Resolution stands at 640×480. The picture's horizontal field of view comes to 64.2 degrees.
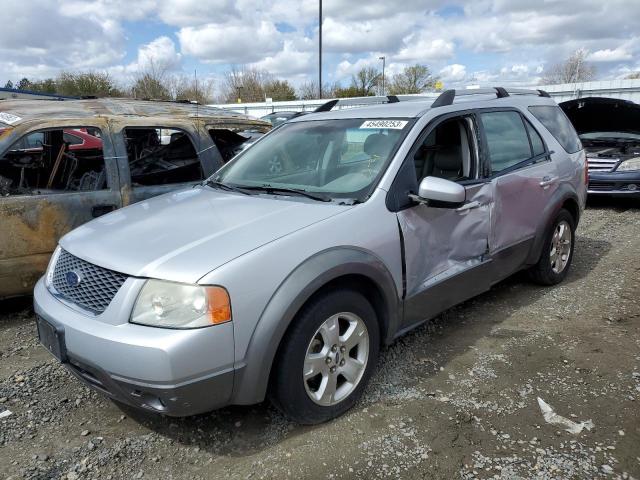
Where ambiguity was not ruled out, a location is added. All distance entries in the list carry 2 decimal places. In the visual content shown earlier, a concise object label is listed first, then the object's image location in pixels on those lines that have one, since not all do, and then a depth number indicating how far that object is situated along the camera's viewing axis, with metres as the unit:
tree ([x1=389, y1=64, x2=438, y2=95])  50.82
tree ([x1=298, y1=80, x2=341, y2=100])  46.52
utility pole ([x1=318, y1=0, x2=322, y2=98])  23.02
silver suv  2.23
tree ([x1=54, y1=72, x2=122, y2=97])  31.70
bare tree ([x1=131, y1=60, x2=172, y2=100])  32.94
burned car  3.89
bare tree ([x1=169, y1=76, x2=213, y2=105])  38.53
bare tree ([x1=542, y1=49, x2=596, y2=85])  46.72
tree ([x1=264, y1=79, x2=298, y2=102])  45.44
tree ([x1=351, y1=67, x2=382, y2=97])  47.77
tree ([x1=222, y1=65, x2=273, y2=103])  46.53
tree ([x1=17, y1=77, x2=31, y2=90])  38.33
